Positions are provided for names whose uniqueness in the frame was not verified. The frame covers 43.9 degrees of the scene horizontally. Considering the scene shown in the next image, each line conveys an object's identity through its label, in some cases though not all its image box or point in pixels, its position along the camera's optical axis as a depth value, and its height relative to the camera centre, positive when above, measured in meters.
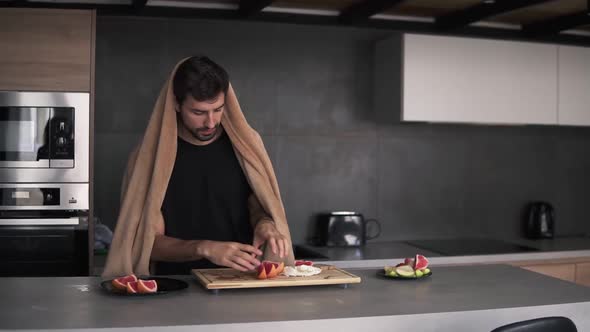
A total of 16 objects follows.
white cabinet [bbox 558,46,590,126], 4.50 +0.48
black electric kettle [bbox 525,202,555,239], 4.75 -0.38
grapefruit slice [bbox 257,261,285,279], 2.17 -0.33
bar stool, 1.63 -0.37
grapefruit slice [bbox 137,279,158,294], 2.03 -0.36
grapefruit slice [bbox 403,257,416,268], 2.42 -0.34
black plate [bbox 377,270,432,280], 2.38 -0.38
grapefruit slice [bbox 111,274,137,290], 2.05 -0.35
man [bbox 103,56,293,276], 2.44 -0.11
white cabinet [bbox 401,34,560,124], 4.16 +0.48
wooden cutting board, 2.10 -0.36
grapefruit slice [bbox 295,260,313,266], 2.40 -0.34
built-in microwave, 3.54 +0.10
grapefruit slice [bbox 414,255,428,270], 2.40 -0.33
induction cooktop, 4.17 -0.50
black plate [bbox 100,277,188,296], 2.05 -0.37
